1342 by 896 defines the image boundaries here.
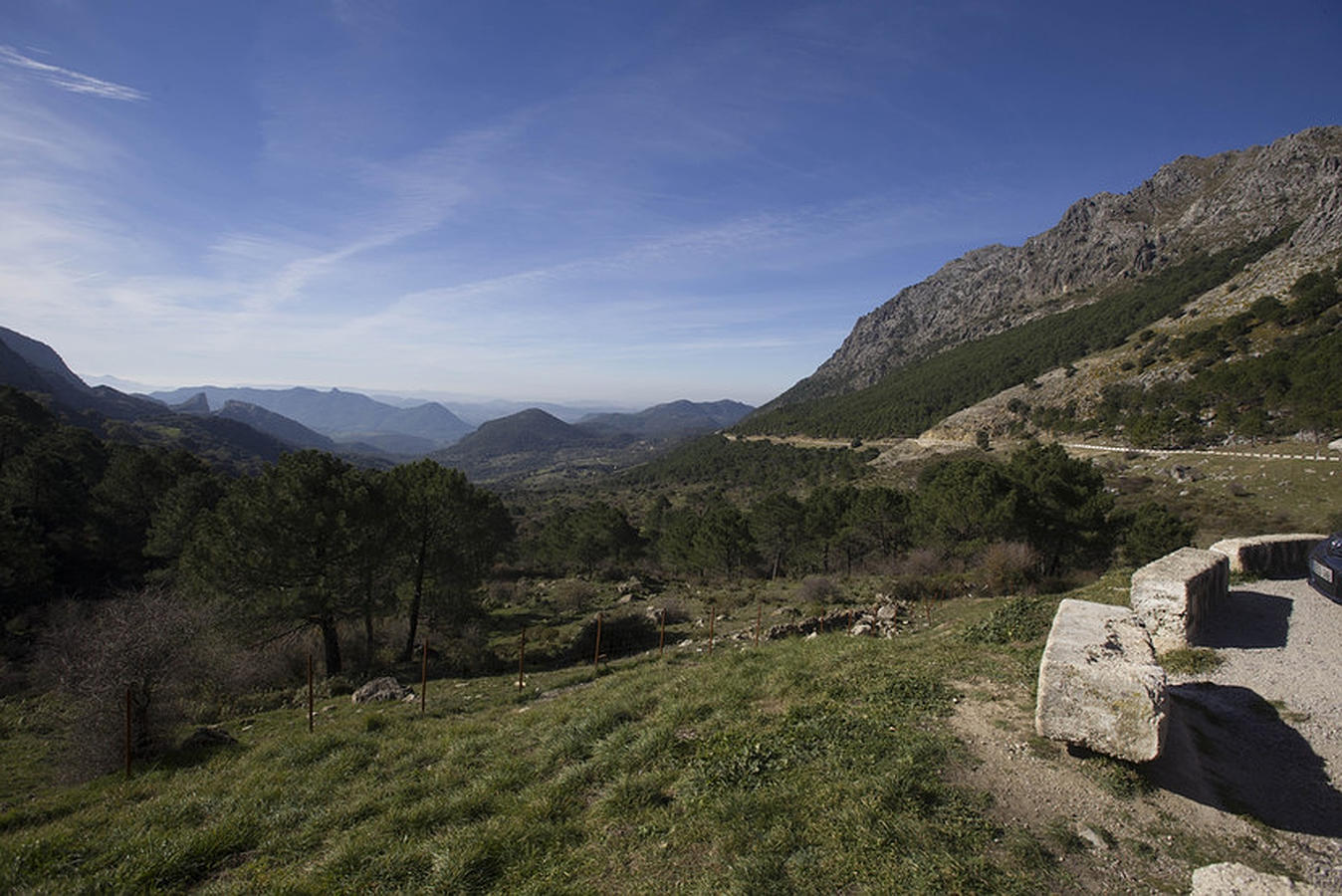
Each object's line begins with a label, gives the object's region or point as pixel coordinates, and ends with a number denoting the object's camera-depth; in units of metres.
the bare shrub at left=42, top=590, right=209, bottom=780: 9.12
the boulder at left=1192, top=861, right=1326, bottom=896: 3.82
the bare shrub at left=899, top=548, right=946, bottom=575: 28.86
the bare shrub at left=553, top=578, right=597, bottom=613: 33.84
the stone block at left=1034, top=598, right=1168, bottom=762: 5.20
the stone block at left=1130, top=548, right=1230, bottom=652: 8.84
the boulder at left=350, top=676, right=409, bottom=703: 14.54
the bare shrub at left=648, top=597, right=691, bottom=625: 25.60
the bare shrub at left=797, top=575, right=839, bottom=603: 25.27
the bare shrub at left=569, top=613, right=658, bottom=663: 22.00
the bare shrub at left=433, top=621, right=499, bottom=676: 19.62
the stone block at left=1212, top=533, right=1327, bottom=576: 12.00
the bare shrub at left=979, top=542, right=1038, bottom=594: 22.25
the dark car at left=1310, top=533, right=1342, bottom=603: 9.61
